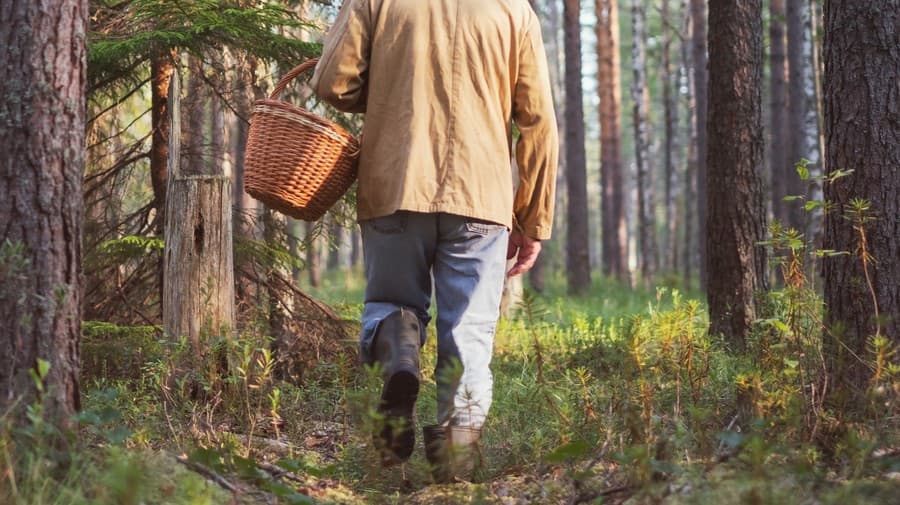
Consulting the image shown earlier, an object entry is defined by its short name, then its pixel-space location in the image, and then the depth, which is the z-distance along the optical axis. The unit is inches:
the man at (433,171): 149.6
